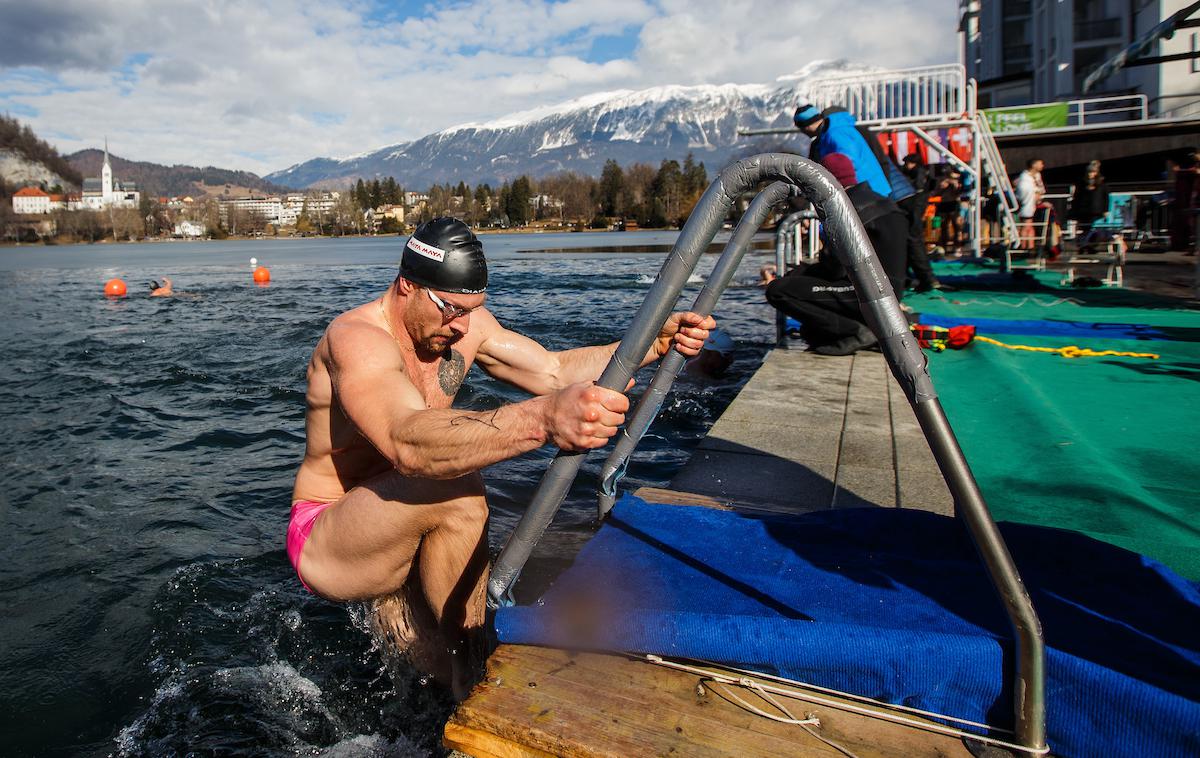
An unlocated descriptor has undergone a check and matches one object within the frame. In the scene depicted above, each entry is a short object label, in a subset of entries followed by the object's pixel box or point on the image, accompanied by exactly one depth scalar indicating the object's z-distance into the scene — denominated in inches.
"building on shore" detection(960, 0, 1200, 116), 1151.0
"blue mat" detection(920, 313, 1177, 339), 313.7
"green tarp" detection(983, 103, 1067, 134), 1100.5
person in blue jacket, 300.7
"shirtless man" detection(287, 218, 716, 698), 94.2
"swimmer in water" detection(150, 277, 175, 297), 1002.1
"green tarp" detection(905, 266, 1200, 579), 139.2
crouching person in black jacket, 293.4
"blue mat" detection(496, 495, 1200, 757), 74.3
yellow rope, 272.7
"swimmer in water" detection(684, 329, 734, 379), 392.5
